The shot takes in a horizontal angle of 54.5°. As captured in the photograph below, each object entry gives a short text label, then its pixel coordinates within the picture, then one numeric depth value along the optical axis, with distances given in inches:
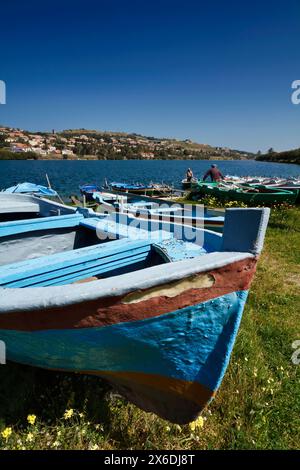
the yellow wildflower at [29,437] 96.4
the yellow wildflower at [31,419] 98.8
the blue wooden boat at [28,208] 227.3
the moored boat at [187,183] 880.4
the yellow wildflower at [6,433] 94.0
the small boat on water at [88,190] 694.8
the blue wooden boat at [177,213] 288.4
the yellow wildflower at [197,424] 107.2
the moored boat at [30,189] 532.4
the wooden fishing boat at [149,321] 76.5
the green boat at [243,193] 519.8
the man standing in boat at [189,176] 901.2
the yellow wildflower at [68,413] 103.7
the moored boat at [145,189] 784.9
